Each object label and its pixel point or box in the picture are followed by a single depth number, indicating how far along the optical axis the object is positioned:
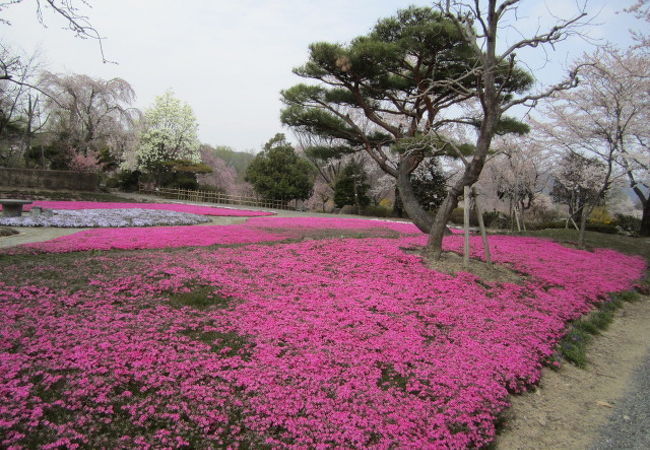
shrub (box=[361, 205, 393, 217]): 31.28
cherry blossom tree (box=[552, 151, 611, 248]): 21.80
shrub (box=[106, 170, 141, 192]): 38.09
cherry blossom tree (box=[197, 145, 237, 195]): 46.23
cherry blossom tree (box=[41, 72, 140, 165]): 32.75
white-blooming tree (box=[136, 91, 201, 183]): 36.53
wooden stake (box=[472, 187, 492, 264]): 8.46
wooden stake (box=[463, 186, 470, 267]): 8.30
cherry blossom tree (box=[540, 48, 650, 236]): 15.88
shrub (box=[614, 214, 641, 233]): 26.36
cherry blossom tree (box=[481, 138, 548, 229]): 22.44
